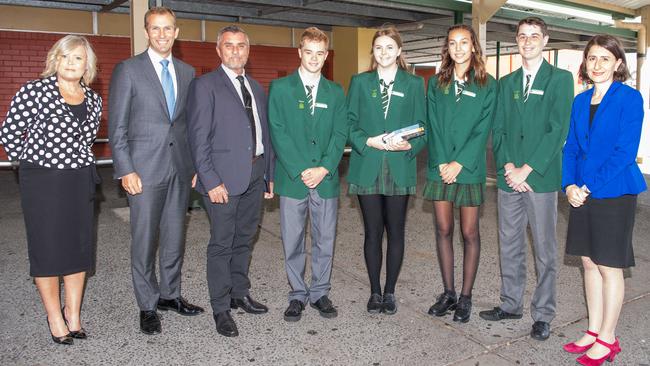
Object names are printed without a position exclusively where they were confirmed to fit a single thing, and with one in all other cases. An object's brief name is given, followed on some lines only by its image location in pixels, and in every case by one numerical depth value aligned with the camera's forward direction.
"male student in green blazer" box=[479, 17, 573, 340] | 3.09
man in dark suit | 3.19
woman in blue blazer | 2.78
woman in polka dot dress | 2.95
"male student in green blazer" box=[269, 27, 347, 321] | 3.32
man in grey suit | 3.16
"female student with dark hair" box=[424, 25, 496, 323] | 3.24
